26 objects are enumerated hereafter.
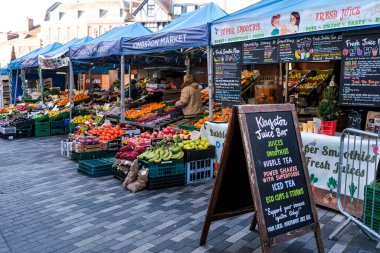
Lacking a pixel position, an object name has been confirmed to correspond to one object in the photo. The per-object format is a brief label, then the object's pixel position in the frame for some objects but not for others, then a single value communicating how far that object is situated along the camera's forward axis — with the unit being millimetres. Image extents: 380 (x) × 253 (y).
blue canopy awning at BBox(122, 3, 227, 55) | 7836
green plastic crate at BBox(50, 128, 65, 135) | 14973
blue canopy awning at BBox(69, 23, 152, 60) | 10766
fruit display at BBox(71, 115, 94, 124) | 13286
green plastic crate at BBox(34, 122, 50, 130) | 14469
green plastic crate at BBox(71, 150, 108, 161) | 8953
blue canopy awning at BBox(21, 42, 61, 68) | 17625
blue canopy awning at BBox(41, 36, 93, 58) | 14907
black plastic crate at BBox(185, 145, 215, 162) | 6839
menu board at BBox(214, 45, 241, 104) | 7605
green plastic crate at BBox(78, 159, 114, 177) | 7750
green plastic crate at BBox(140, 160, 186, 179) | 6602
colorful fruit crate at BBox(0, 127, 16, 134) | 13898
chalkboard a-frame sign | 3658
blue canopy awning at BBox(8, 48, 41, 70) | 20375
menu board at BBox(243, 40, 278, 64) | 6781
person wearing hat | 10617
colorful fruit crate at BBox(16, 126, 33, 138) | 14171
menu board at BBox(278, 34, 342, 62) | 5910
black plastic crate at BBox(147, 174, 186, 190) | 6637
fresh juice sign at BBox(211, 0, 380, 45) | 5234
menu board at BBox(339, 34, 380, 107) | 5387
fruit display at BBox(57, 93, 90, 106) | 17641
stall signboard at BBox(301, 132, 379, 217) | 5043
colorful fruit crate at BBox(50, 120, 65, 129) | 14937
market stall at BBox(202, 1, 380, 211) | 5453
